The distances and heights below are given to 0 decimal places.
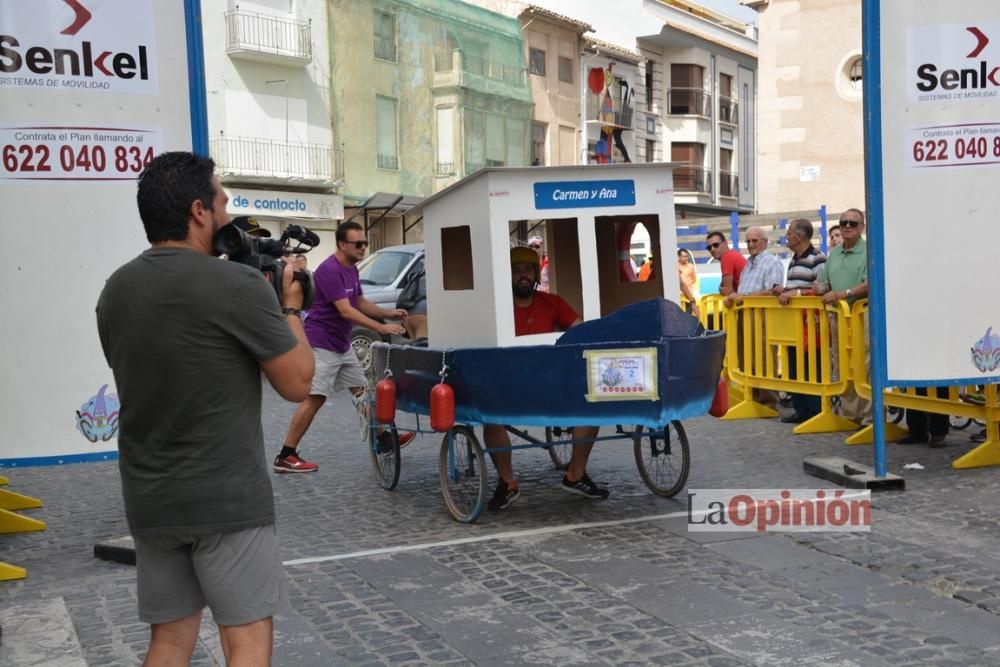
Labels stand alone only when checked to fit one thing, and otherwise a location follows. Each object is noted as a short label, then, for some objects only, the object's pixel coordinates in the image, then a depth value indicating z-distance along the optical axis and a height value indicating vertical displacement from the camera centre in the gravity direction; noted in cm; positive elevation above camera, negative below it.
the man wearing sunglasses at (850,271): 1014 -6
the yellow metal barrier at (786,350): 1064 -78
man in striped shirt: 1130 -5
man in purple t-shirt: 909 -30
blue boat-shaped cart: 668 -57
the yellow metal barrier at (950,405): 876 -110
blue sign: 733 +50
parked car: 1797 +19
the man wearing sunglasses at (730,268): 1278 +1
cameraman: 321 -27
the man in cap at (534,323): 756 -29
